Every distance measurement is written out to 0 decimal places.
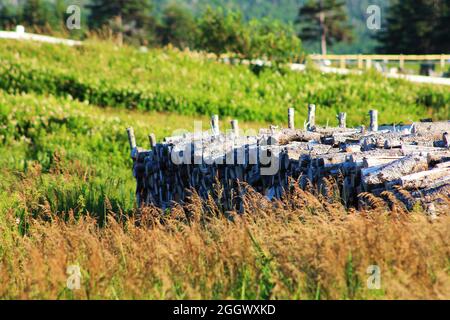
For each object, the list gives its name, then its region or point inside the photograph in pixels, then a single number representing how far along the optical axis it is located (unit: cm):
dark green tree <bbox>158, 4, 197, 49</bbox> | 7244
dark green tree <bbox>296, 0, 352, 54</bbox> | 6294
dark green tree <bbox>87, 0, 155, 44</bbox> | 6347
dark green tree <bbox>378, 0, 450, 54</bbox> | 4944
